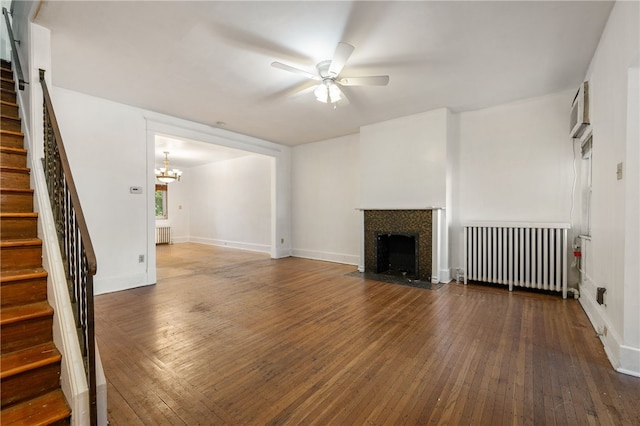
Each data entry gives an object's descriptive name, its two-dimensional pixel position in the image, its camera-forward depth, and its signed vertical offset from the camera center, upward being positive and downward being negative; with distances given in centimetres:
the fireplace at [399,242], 448 -58
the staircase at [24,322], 137 -63
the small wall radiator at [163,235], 948 -90
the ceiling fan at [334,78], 251 +136
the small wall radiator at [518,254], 365 -62
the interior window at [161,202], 983 +23
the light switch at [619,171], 208 +29
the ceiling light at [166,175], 728 +89
